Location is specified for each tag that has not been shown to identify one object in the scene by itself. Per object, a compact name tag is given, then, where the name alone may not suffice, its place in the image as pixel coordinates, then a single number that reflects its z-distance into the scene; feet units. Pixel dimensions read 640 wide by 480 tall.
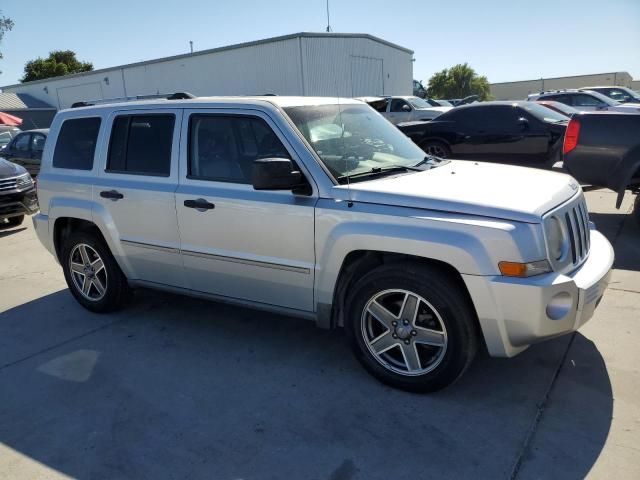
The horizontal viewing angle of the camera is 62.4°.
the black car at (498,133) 33.35
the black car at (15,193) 28.53
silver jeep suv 9.75
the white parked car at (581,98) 54.75
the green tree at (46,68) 203.51
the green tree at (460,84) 179.11
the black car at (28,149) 41.34
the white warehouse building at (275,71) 99.25
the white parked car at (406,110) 57.25
